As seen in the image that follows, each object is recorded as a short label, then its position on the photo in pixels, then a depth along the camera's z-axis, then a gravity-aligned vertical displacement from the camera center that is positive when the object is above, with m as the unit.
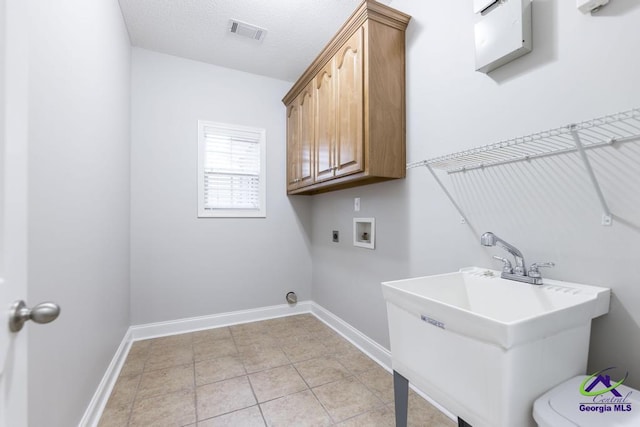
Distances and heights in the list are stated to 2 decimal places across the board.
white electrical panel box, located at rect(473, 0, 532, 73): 1.22 +0.84
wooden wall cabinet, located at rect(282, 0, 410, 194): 1.81 +0.81
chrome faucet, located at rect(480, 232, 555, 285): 1.16 -0.23
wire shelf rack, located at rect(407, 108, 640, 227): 0.98 +0.28
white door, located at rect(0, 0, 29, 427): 0.56 +0.04
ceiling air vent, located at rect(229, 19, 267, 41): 2.33 +1.60
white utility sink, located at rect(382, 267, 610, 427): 0.81 -0.42
